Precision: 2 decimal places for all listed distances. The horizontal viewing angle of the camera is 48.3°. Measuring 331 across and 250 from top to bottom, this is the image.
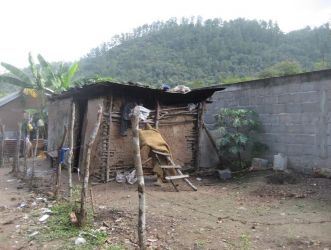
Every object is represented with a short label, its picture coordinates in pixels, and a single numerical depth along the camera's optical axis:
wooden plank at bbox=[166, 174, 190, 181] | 7.50
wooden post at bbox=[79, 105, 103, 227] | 5.09
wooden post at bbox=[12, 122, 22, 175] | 10.12
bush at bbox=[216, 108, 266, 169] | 8.95
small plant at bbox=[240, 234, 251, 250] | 4.34
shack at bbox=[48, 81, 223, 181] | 8.41
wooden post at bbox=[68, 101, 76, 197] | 6.27
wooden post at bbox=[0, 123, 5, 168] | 12.45
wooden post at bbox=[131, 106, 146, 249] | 3.83
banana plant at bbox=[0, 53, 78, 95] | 15.83
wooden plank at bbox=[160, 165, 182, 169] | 7.71
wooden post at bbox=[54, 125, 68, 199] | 6.82
